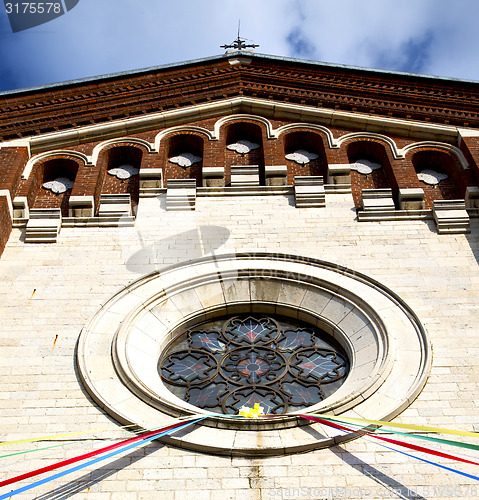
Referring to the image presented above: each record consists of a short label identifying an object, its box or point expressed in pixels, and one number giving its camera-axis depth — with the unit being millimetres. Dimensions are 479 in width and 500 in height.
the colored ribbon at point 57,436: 9570
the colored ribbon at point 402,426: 9206
